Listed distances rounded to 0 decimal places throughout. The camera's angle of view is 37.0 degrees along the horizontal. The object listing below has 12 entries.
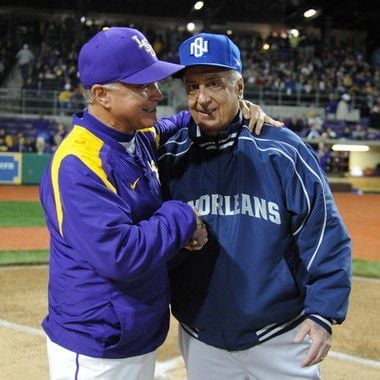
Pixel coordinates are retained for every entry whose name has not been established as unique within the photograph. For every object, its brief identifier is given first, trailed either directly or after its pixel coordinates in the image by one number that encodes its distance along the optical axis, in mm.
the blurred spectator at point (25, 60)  25469
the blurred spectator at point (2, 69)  25562
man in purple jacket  2080
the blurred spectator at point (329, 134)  22156
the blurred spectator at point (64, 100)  22741
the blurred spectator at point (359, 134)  22766
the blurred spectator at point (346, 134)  22766
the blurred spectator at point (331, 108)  24219
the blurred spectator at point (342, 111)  24047
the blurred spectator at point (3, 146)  19602
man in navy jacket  2453
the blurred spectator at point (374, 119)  23531
